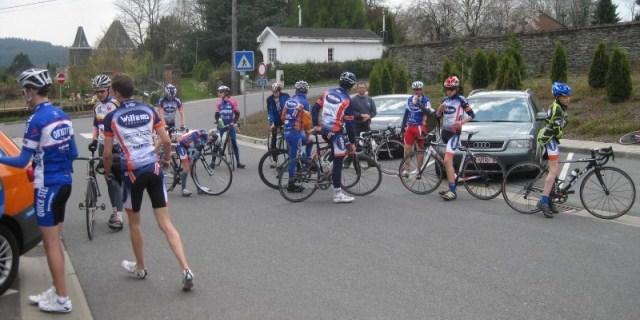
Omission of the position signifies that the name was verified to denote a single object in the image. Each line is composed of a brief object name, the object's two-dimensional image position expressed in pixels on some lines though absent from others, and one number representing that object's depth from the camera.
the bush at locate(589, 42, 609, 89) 20.80
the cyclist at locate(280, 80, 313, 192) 10.52
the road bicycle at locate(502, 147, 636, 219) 8.22
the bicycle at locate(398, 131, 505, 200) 9.85
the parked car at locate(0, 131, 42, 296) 5.58
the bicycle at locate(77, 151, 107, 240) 7.93
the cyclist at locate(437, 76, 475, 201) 9.86
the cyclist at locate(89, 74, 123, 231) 8.04
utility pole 33.10
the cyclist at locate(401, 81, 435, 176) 11.54
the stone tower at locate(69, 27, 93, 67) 106.36
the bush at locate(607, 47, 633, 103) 19.58
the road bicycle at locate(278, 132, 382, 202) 10.04
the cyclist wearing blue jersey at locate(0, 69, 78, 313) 5.04
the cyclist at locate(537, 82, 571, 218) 8.31
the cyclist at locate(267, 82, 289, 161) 13.62
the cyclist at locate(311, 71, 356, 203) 9.77
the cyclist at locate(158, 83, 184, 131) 12.71
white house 63.44
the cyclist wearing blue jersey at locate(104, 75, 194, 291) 5.73
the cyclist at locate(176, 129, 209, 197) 10.52
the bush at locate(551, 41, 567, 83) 22.25
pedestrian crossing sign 23.12
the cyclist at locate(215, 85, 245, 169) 13.73
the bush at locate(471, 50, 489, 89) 25.88
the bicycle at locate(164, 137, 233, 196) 10.65
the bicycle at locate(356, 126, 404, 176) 12.49
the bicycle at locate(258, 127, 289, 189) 11.05
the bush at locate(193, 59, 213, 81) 62.22
